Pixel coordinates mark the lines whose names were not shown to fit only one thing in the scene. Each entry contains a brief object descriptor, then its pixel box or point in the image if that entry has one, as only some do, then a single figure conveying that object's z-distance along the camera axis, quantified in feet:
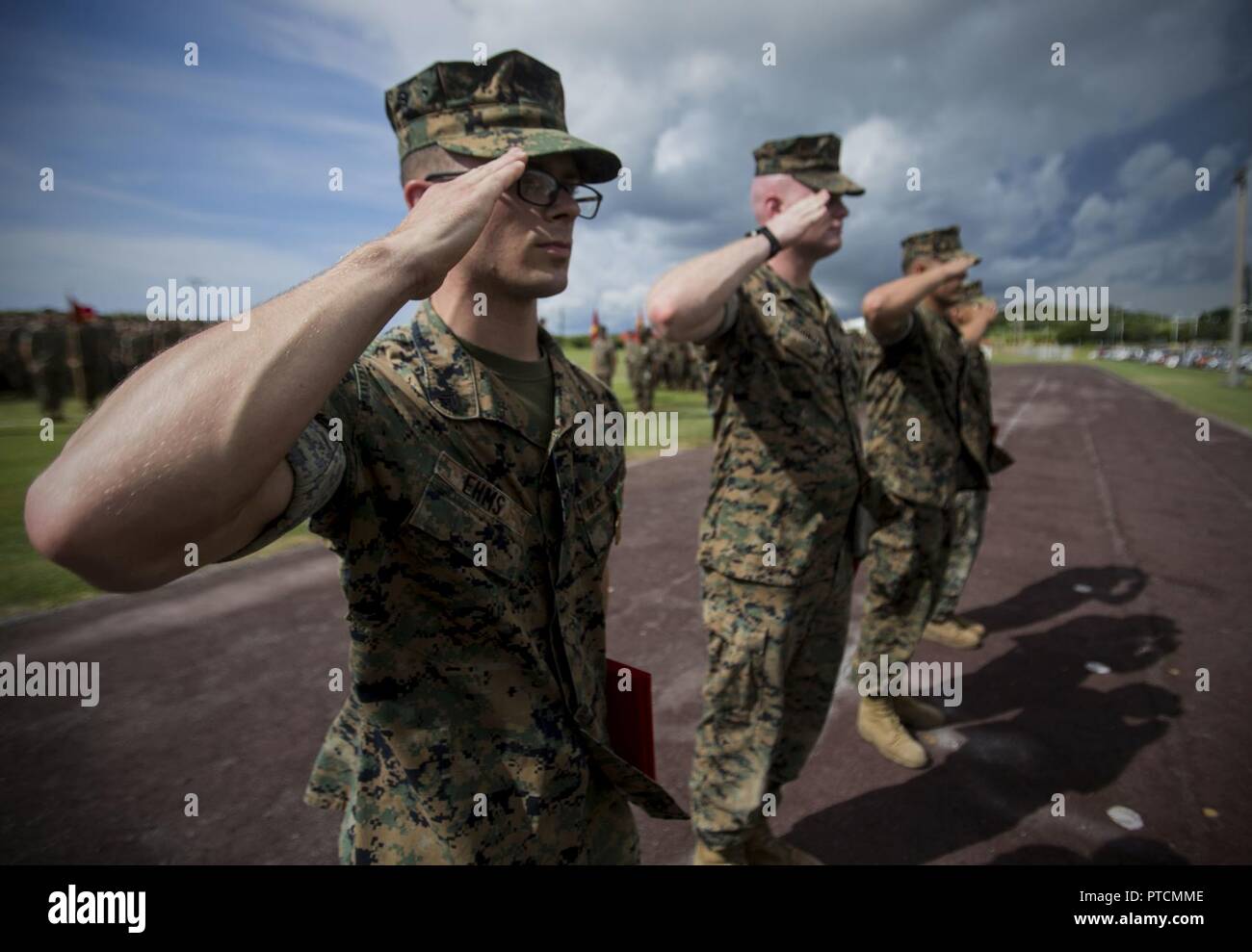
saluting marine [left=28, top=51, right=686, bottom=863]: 4.09
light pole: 84.07
